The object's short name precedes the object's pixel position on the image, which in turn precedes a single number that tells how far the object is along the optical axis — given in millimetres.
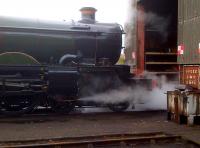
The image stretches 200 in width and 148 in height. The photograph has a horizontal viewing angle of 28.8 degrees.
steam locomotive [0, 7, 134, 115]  10266
